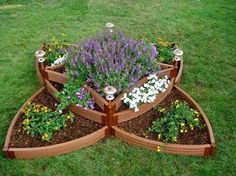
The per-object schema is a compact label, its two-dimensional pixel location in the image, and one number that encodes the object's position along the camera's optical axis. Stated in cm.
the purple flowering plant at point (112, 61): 333
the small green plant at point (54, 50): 400
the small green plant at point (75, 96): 334
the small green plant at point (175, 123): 321
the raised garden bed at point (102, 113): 317
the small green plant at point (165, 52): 399
